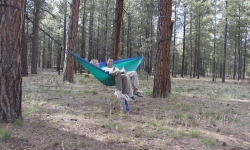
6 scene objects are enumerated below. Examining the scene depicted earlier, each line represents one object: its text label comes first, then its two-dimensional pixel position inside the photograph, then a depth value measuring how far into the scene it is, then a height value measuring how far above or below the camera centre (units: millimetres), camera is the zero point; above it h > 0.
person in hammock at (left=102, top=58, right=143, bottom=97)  4175 -190
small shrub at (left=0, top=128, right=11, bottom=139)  2168 -676
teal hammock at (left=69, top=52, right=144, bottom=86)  3858 -49
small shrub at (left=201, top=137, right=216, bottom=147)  2387 -807
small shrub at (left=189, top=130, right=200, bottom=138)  2621 -781
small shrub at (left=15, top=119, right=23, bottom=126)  2602 -656
